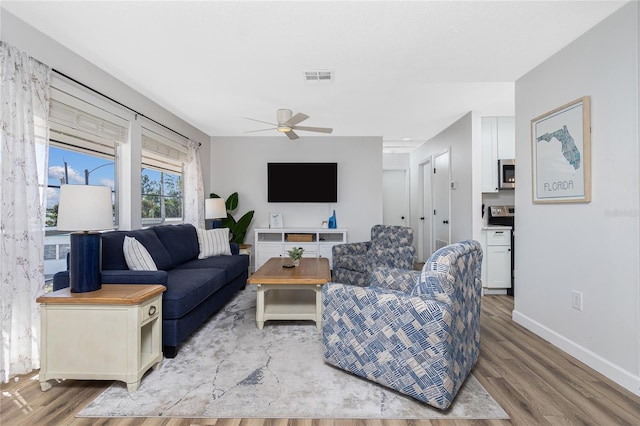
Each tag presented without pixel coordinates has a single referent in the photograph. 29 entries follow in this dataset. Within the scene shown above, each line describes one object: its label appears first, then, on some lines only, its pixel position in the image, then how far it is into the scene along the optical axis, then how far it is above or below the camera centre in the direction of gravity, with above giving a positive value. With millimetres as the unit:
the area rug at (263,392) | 1653 -1087
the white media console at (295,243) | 5031 -496
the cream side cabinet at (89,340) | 1850 -778
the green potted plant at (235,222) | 5156 -147
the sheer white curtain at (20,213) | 1942 +6
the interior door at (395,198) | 7145 +362
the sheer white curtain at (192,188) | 4611 +403
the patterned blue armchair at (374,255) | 3738 -545
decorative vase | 5281 -152
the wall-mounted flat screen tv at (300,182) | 5320 +555
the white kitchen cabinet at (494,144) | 4203 +965
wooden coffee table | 2748 -719
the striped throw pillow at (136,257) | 2518 -363
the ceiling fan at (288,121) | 3248 +1015
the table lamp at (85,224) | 1895 -66
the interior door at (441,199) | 4828 +236
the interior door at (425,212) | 5775 +23
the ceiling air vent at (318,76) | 2852 +1338
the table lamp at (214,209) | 4484 +69
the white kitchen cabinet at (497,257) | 3967 -579
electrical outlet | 2262 -661
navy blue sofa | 2262 -590
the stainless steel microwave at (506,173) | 4160 +555
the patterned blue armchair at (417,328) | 1614 -677
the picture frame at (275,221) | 5359 -134
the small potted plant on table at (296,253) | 3277 -433
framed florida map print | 2194 +474
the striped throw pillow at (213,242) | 3934 -385
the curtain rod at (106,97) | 2438 +1133
